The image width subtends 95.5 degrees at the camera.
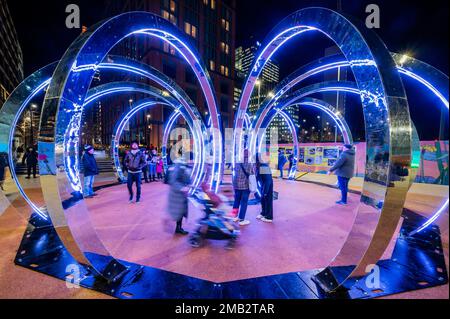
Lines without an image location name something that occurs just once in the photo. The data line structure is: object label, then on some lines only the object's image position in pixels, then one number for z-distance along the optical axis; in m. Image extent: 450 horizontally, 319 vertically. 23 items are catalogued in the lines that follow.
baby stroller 4.15
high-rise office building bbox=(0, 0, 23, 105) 42.53
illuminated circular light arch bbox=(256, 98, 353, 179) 11.38
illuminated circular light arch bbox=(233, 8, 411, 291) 2.15
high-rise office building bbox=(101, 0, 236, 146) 35.34
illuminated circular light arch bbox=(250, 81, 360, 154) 8.57
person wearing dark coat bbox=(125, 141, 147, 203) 6.60
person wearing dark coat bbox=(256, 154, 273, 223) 5.16
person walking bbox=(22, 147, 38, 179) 11.96
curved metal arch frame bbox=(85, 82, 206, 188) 8.70
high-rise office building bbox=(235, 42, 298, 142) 124.31
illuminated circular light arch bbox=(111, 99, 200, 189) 10.89
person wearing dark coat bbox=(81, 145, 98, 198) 7.41
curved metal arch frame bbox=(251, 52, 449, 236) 4.69
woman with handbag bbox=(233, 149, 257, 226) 4.75
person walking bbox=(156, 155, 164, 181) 12.24
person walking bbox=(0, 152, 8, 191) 5.63
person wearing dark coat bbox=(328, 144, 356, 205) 6.77
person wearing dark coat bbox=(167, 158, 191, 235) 4.27
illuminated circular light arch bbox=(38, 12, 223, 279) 2.46
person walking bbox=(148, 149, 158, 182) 11.64
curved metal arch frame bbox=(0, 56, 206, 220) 5.31
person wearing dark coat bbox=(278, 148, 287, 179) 13.18
